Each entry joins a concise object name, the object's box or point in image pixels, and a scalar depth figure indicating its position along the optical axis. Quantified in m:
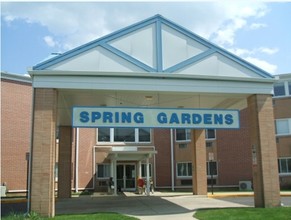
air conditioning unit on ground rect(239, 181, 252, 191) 31.73
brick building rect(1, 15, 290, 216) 14.19
